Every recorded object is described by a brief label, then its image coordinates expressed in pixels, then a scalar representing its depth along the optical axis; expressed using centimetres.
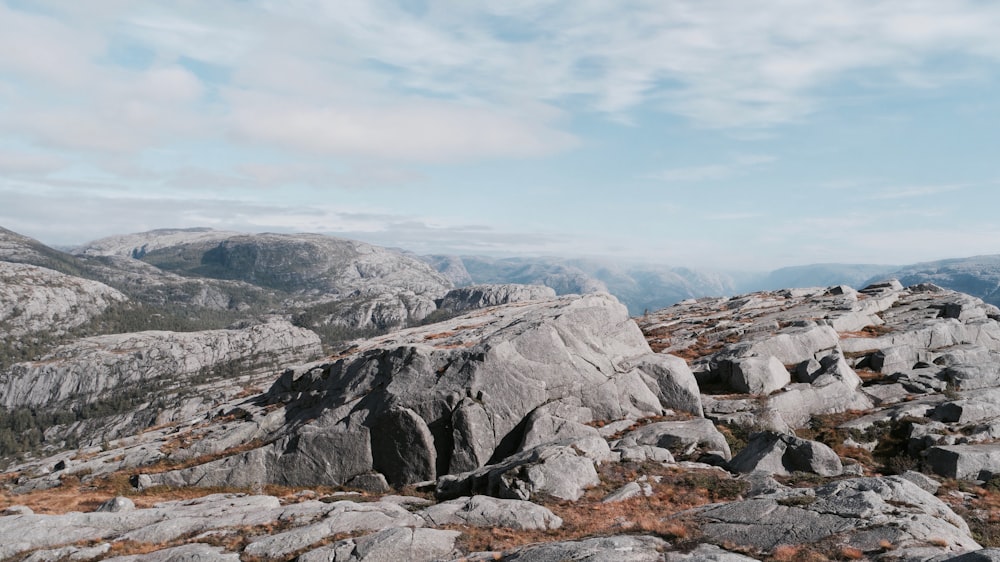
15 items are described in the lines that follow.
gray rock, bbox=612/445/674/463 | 3297
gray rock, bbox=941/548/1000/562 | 1318
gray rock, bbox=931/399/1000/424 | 3769
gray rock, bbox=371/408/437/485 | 3700
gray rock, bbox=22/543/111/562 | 2252
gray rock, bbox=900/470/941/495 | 2760
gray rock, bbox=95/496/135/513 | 2908
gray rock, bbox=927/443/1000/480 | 3047
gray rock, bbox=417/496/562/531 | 2430
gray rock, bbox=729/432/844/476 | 3109
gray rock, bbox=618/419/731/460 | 3531
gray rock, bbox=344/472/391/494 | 3616
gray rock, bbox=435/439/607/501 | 2823
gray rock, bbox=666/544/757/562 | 1693
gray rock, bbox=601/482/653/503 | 2752
